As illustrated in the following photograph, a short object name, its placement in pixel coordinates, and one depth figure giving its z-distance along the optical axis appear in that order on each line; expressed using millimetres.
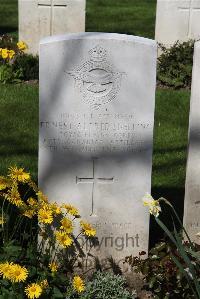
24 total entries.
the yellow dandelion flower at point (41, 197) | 4465
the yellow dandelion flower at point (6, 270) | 3762
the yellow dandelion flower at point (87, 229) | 4433
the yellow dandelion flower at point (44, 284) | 4035
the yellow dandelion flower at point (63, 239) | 4191
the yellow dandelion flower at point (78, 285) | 3992
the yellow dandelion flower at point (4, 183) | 4342
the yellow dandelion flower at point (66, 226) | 4309
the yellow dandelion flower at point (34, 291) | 3844
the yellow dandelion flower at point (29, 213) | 4297
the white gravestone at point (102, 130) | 4629
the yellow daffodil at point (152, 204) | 3749
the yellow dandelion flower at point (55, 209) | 4449
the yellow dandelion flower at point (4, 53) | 7466
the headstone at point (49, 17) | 10422
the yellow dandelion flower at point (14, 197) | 4281
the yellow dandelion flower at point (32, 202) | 4395
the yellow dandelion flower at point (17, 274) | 3789
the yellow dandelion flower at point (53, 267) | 4180
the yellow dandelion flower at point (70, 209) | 4449
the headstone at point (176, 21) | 10352
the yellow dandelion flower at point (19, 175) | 4395
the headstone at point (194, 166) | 4805
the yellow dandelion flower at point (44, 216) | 4230
